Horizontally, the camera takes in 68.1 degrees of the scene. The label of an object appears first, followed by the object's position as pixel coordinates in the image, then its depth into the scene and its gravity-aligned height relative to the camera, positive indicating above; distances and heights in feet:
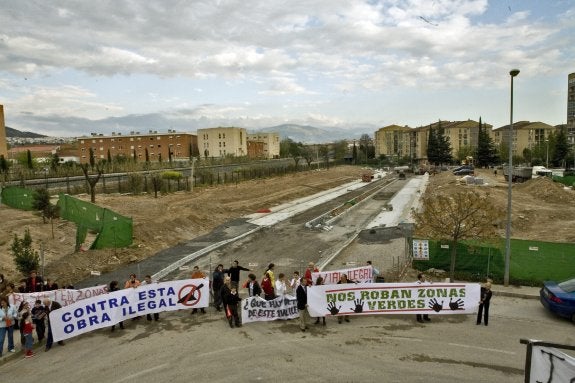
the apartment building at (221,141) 449.89 +16.90
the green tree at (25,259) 52.41 -11.82
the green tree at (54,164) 213.23 -0.96
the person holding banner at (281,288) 42.83 -13.32
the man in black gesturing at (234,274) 47.93 -13.18
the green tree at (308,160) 330.22 -4.70
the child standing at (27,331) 35.65 -14.12
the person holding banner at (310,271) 46.35 -12.98
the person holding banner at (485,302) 40.11 -14.45
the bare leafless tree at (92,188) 121.70 -7.63
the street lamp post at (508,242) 51.78 -11.41
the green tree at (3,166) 184.77 -0.97
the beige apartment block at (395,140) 604.90 +17.07
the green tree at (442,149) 350.02 +1.17
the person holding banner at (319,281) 44.45 -13.21
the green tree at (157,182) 147.20 -8.60
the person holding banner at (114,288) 41.61 -12.60
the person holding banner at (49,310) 37.76 -13.31
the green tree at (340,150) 573.94 +4.95
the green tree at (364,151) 514.80 +2.38
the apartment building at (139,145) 400.88 +14.26
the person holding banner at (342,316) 42.51 -16.34
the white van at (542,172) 192.52 -11.39
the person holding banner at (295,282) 42.36 -12.72
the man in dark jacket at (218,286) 46.03 -13.89
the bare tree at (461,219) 52.39 -8.63
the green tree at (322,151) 597.93 +4.62
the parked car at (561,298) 41.09 -14.84
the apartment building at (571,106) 342.07 +32.88
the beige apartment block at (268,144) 581.53 +16.81
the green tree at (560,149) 272.10 -1.52
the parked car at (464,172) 232.16 -12.16
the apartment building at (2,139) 284.41 +16.63
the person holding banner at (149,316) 43.50 -15.95
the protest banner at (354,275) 50.06 -14.30
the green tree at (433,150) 356.38 +0.57
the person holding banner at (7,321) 36.27 -13.48
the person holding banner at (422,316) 42.42 -16.54
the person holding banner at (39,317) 38.14 -13.84
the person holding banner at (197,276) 45.47 -12.73
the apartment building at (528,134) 477.57 +15.78
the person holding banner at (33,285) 44.50 -12.78
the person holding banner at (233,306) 40.65 -14.24
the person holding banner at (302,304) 39.86 -13.93
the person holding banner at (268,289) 43.75 -13.65
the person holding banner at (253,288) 44.14 -13.62
